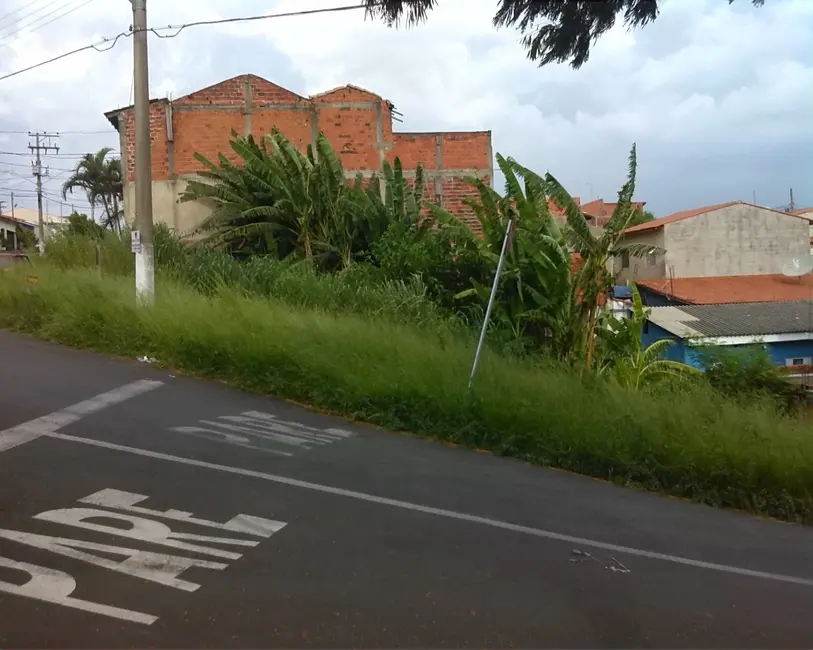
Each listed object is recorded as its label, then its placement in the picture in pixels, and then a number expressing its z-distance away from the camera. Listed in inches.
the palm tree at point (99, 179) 1525.6
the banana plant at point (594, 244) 444.1
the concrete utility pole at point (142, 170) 446.3
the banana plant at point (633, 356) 434.0
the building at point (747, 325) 978.1
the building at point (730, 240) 1593.3
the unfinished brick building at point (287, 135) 701.9
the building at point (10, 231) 2444.6
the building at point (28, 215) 2924.7
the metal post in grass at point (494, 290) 344.8
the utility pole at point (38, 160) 2140.7
